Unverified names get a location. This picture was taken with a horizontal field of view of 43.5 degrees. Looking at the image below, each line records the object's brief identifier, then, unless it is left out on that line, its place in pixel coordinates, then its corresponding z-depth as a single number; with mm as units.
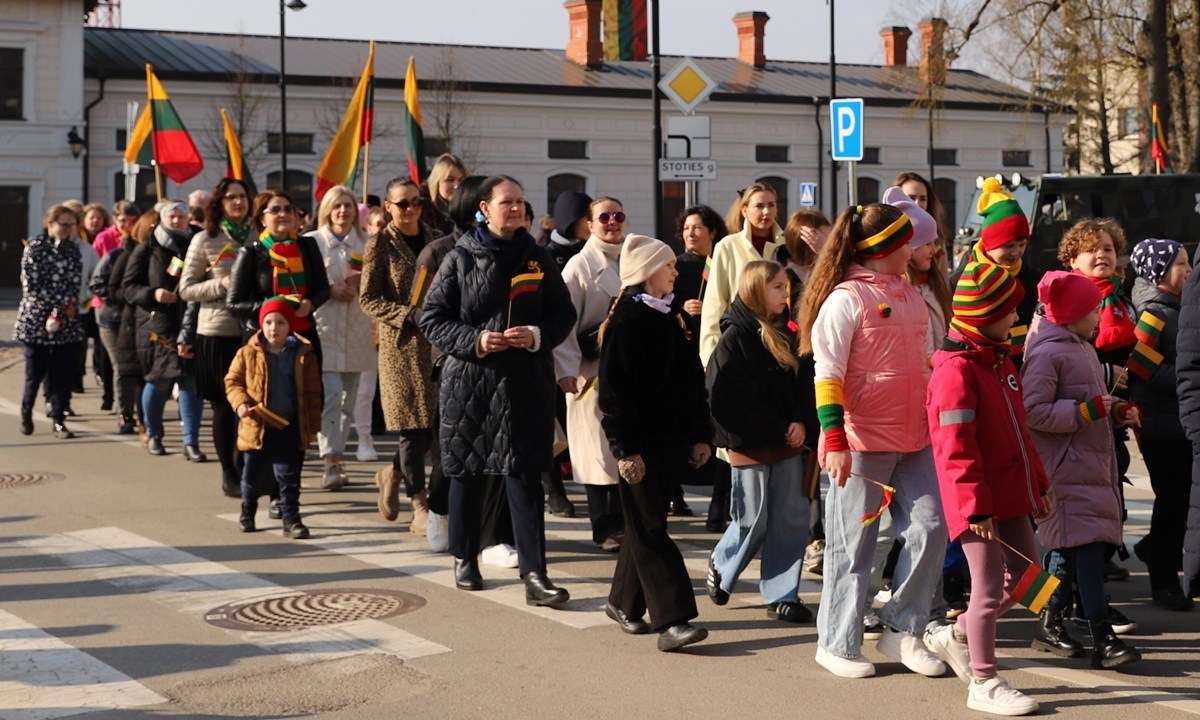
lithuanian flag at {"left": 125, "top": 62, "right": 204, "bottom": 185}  17438
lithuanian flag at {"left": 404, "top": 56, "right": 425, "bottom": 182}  15273
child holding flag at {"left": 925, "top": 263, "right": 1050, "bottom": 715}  5426
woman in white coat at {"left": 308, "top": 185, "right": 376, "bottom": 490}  10938
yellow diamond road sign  15289
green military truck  22312
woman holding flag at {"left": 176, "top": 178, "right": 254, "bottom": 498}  10352
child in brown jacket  8953
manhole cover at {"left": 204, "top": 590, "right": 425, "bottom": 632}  6895
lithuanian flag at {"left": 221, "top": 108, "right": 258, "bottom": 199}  17297
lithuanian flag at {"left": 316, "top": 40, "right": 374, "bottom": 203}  15703
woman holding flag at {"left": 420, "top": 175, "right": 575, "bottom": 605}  7207
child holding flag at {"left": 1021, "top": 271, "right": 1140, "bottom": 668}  6230
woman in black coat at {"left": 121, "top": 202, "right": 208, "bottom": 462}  11930
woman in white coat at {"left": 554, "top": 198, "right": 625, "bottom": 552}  8000
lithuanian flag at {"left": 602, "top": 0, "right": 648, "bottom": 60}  51875
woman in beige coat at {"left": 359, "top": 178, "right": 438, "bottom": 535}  8922
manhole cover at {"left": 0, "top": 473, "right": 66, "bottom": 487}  10922
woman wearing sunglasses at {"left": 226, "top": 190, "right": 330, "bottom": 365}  9820
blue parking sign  14352
